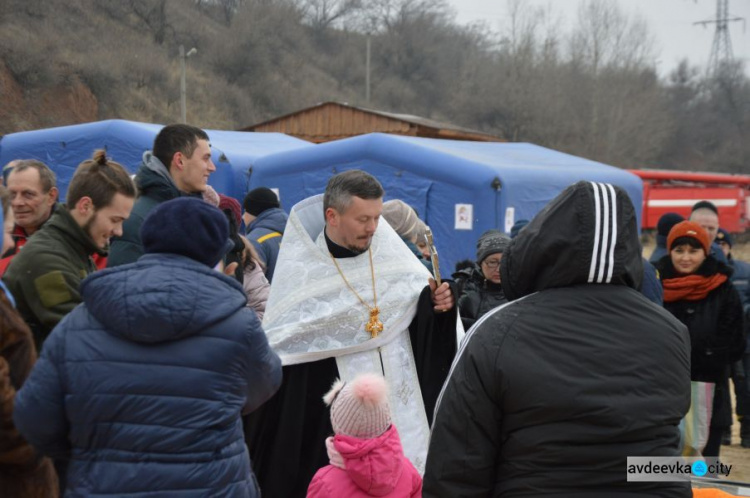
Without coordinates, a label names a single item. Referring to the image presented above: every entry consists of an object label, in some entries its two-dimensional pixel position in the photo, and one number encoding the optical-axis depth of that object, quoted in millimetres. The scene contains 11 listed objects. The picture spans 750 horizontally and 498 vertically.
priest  3850
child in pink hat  2898
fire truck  28688
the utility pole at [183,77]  27227
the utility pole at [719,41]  59500
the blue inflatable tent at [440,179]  11633
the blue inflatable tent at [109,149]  14320
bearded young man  3100
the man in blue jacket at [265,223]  6031
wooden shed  21656
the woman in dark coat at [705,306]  5570
